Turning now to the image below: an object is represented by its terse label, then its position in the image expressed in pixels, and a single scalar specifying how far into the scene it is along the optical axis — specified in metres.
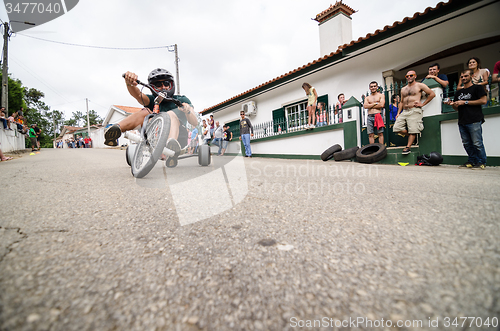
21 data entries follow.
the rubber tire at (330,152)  6.31
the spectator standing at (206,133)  11.60
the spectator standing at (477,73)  4.23
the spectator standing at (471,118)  3.85
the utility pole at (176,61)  18.97
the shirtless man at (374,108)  5.39
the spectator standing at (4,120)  8.66
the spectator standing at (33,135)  12.34
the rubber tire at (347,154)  5.74
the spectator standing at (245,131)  9.14
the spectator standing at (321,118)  7.05
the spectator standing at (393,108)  5.73
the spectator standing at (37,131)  12.92
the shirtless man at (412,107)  4.77
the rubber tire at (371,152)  5.07
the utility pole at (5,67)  12.76
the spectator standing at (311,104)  7.01
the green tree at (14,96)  16.77
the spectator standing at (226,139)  11.06
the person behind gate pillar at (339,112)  6.53
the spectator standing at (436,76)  4.70
